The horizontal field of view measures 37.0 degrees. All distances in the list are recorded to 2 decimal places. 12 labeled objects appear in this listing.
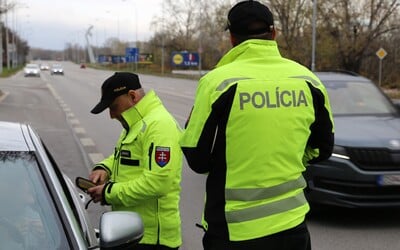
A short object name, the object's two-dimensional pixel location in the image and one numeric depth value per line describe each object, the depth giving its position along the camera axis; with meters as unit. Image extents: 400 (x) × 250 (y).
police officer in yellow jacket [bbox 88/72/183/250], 3.12
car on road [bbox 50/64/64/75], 75.94
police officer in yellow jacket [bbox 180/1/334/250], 2.50
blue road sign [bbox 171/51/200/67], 73.44
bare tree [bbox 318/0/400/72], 42.94
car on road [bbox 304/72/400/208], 5.99
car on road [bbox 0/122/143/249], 2.52
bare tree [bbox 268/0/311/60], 48.65
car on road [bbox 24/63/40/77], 64.69
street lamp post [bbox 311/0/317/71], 37.84
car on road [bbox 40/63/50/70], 104.23
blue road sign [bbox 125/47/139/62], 90.31
